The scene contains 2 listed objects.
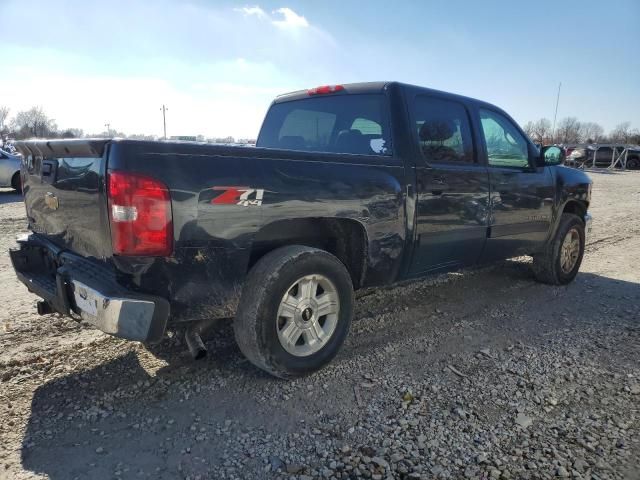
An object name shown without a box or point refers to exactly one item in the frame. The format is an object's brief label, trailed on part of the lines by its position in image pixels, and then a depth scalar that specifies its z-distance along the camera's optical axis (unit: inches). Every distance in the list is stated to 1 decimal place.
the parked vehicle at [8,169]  500.0
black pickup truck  94.3
